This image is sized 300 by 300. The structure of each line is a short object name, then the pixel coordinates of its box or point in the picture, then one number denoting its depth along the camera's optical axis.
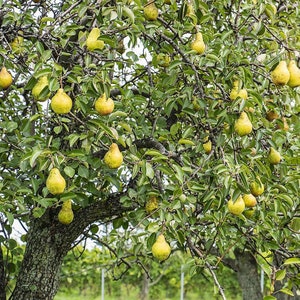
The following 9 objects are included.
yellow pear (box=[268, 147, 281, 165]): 4.24
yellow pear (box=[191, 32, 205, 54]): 3.96
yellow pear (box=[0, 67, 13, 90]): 4.05
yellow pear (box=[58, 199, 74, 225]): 4.54
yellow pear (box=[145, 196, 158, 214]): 4.15
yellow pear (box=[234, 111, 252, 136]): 3.68
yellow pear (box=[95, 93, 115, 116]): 3.66
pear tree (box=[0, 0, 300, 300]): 3.74
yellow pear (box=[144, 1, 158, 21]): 3.96
